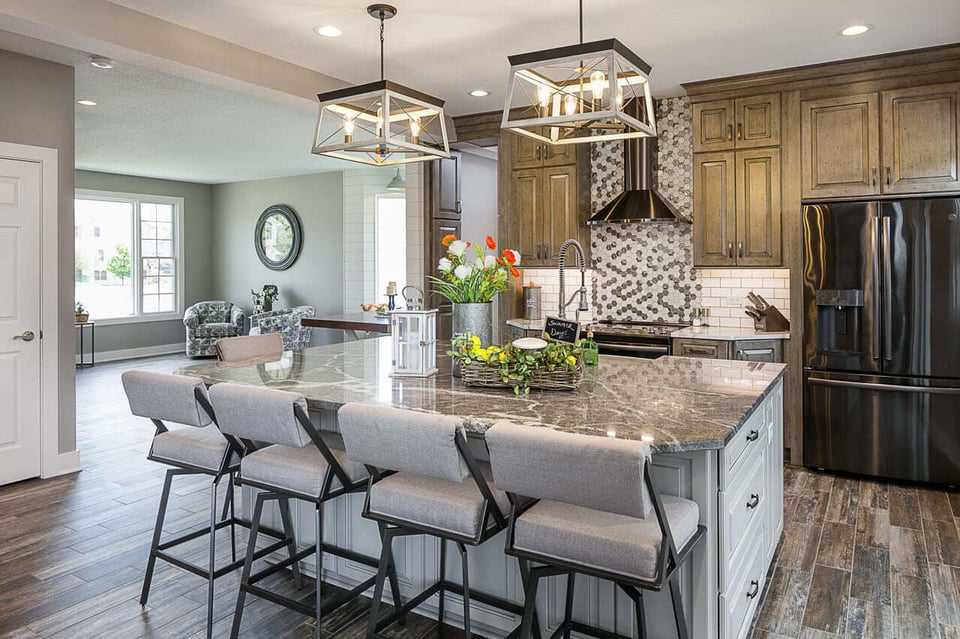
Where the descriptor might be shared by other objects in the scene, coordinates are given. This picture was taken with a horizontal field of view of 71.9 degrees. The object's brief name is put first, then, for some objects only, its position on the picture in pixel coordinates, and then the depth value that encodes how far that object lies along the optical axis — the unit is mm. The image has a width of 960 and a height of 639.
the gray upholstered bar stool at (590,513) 1595
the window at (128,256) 9867
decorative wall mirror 10633
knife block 4918
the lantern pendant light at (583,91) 2299
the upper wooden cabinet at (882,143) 4176
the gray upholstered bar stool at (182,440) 2482
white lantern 2885
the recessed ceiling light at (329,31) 3854
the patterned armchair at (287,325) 8938
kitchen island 2025
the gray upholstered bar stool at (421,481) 1859
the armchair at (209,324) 10188
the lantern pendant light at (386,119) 2859
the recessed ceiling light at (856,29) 3814
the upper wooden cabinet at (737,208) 4734
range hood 5020
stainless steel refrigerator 4113
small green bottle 2941
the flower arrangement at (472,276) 2947
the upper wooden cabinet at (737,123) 4719
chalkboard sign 2848
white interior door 4262
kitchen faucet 3141
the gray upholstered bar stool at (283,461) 2203
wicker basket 2512
